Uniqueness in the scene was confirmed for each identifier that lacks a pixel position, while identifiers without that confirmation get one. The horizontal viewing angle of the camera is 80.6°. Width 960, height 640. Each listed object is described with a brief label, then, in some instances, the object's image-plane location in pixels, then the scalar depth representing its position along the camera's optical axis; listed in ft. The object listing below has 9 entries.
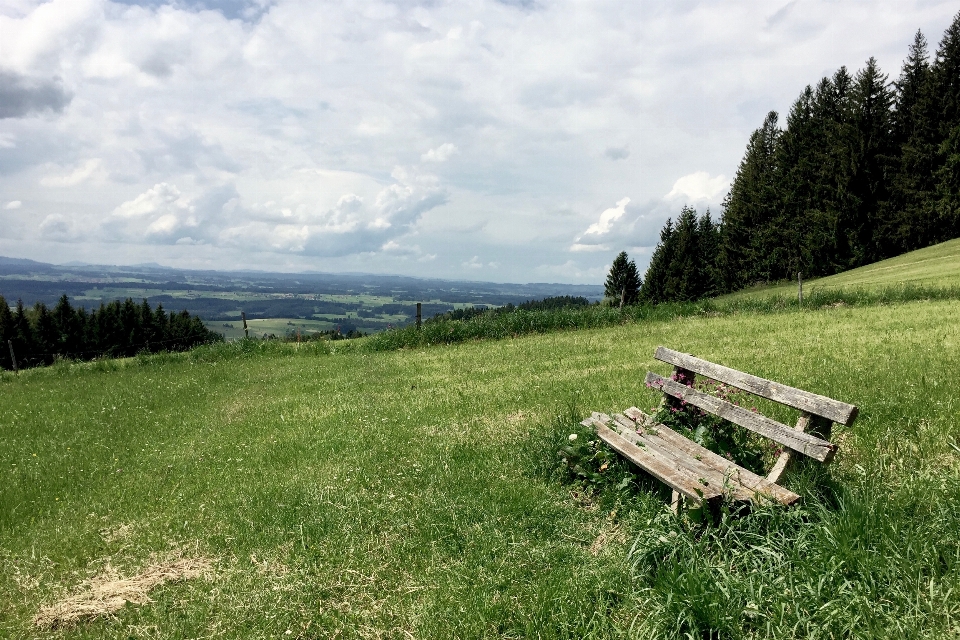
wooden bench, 15.39
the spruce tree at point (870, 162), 173.37
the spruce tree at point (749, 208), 207.92
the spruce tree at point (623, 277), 252.21
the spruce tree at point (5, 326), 254.06
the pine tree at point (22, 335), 261.03
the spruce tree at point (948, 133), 153.38
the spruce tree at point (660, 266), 246.06
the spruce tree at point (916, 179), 162.50
